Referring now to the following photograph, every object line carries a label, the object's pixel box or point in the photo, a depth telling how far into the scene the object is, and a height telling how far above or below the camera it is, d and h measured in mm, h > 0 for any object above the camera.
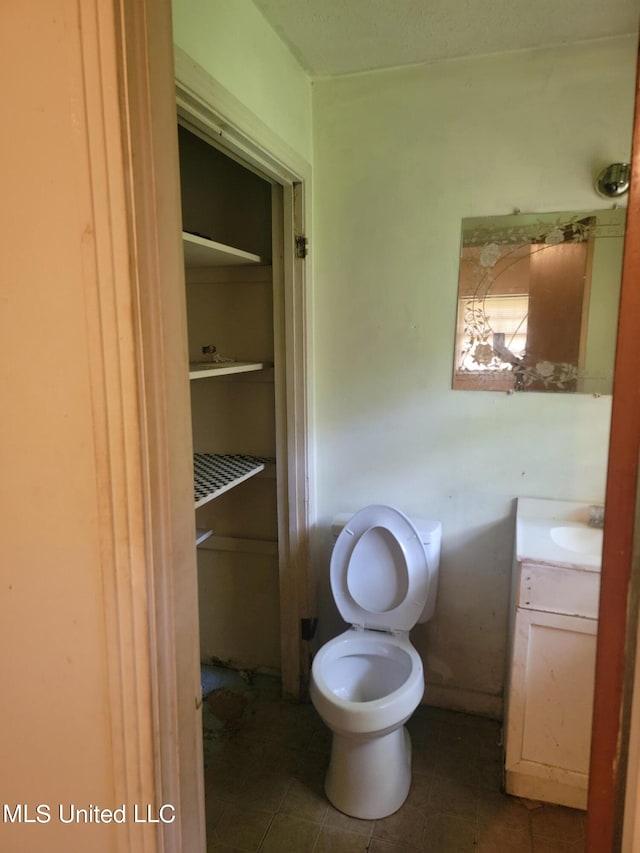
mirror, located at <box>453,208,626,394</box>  1819 +133
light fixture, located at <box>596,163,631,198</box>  1729 +500
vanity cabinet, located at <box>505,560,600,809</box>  1613 -996
